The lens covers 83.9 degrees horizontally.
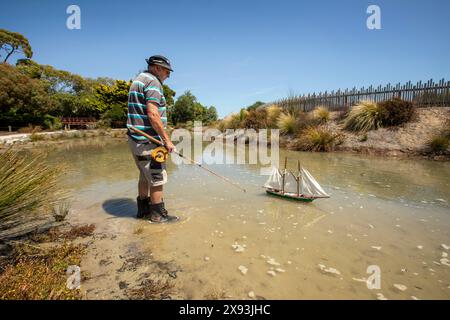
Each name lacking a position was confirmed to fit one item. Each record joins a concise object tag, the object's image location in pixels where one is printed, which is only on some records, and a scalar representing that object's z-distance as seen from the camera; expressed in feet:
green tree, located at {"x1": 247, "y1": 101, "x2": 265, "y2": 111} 154.41
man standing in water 11.16
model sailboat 15.94
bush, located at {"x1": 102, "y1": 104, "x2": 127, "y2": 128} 104.25
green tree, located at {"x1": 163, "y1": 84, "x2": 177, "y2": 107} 153.03
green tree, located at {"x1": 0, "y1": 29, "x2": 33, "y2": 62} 101.82
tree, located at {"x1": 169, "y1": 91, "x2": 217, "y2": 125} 136.98
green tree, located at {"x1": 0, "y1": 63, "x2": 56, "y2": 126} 76.23
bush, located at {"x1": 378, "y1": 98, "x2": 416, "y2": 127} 40.75
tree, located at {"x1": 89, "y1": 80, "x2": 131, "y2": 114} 113.80
